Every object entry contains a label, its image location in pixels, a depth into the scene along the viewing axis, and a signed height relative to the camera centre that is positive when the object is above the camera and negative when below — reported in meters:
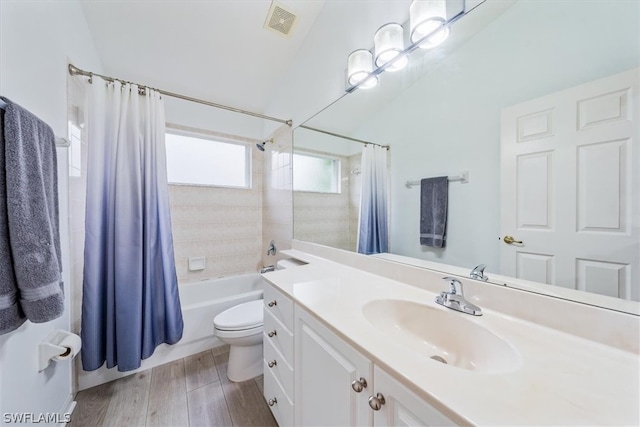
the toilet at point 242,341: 1.51 -0.87
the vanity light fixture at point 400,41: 0.99 +0.85
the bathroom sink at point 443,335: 0.65 -0.42
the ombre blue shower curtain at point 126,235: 1.41 -0.15
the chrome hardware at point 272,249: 2.36 -0.38
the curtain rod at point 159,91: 1.39 +0.89
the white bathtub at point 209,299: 1.87 -0.81
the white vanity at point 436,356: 0.43 -0.36
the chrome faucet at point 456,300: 0.79 -0.33
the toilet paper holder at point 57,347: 1.02 -0.64
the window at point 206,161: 2.24 +0.54
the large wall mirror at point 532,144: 0.62 +0.24
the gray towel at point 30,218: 0.75 -0.02
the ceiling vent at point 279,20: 1.71 +1.52
